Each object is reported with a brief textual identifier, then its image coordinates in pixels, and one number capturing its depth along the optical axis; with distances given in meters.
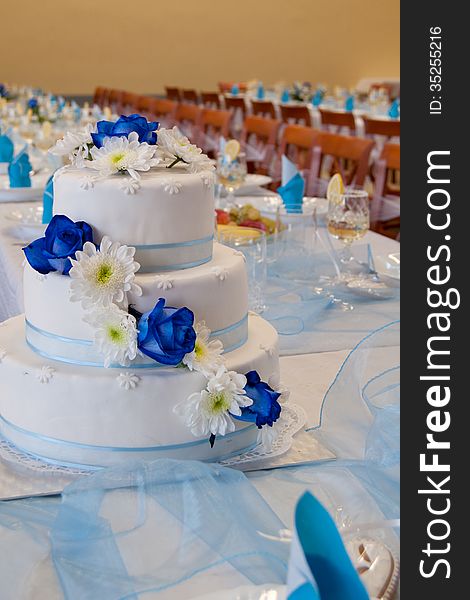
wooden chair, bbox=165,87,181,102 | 10.33
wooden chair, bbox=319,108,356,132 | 6.08
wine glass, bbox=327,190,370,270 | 1.88
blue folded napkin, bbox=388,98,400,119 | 6.67
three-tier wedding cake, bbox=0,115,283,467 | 1.01
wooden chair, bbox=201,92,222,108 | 8.73
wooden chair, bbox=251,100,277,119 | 7.39
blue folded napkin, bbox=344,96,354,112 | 7.46
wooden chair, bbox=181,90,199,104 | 9.67
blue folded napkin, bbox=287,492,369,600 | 0.58
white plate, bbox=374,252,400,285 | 1.91
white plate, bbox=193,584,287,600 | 0.77
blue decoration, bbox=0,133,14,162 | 3.40
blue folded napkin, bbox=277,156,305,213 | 2.32
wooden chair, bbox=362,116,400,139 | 5.19
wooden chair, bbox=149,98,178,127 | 7.05
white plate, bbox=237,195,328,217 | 2.50
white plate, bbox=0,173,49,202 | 2.77
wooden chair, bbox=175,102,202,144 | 5.92
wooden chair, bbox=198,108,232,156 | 5.37
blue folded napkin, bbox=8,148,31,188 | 2.87
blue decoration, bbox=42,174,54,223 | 2.01
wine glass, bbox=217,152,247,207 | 2.82
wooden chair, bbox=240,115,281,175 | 4.73
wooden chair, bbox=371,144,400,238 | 3.63
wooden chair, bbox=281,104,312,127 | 6.77
